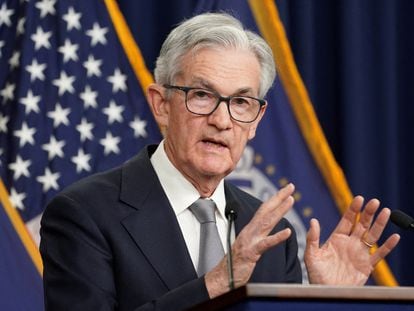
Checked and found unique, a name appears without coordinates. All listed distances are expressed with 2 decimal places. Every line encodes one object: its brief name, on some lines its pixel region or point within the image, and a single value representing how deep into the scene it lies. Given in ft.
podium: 12.14
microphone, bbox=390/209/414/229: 16.65
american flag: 25.23
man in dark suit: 16.74
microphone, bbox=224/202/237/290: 15.16
